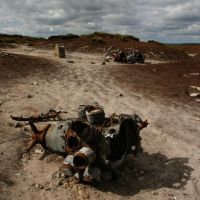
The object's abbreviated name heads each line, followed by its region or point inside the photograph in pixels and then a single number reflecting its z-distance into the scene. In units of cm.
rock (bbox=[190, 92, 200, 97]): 809
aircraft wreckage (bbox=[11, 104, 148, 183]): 374
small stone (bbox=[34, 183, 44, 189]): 383
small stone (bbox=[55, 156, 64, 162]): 439
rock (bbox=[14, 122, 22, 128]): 532
